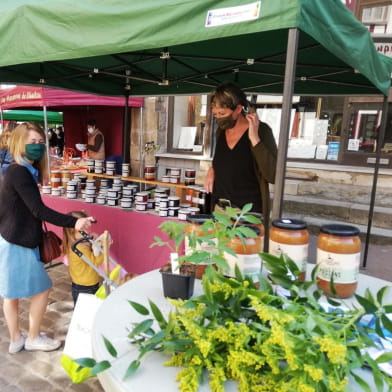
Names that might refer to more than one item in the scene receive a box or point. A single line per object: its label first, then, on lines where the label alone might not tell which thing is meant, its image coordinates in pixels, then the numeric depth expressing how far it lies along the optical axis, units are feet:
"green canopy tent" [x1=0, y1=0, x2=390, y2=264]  4.74
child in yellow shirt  8.97
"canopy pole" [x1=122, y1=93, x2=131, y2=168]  14.92
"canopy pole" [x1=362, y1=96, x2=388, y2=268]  12.26
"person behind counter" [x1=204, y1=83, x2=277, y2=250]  6.94
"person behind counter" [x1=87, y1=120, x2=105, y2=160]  20.35
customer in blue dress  7.20
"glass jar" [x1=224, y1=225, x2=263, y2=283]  3.79
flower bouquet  2.18
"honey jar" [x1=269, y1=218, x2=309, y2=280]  3.84
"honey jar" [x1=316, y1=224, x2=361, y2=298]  3.69
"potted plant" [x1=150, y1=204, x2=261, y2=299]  3.10
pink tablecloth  10.50
